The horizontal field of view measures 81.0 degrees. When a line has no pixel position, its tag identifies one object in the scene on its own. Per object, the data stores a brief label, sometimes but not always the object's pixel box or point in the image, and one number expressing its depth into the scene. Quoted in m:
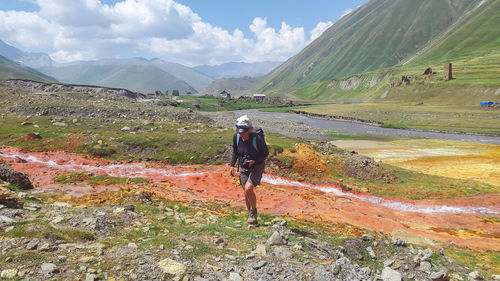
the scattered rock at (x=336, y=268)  7.47
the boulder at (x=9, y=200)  11.05
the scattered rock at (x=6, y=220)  8.88
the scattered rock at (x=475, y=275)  9.06
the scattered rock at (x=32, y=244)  7.31
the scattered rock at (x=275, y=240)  8.89
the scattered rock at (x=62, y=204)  12.62
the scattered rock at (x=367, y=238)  10.38
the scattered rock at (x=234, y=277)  6.93
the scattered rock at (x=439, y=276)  8.12
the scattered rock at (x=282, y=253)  8.09
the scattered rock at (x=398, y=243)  10.53
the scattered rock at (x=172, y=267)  6.89
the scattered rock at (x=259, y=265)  7.47
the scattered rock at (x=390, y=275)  7.86
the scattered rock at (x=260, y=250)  8.25
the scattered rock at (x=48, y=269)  6.31
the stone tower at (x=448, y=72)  157.12
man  10.49
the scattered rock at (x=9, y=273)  6.00
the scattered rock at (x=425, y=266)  8.59
